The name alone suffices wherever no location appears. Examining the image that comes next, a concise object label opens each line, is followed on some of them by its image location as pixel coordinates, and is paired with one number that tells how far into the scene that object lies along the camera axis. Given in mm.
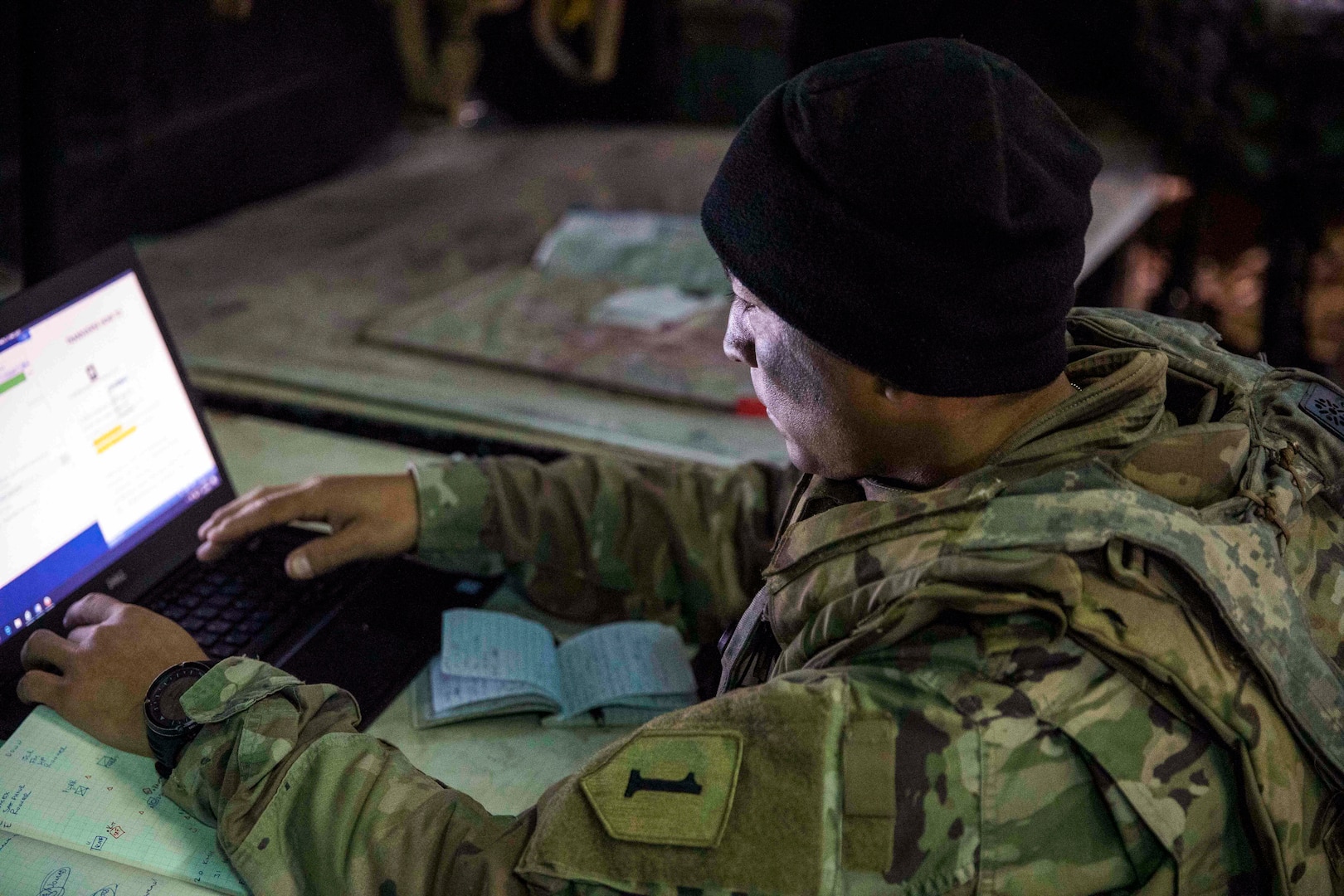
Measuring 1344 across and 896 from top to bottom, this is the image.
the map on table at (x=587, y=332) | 1609
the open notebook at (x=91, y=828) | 792
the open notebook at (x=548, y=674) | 961
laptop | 944
